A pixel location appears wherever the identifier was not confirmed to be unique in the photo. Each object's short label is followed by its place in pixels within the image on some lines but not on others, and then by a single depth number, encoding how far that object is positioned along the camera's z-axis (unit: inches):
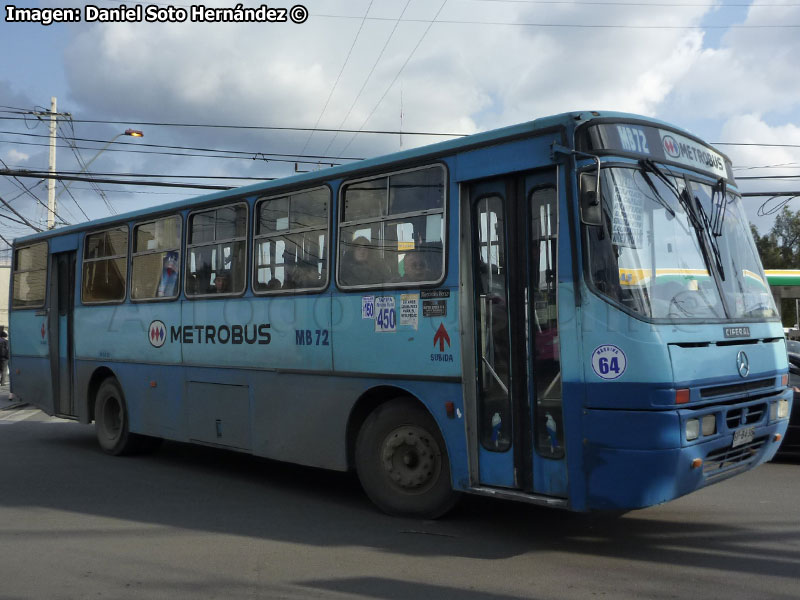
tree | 2610.7
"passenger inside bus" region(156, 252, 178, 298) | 388.2
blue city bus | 220.8
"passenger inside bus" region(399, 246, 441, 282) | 266.8
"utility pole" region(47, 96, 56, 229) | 1133.7
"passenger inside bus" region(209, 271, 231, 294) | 354.6
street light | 1125.7
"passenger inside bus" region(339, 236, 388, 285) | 286.5
